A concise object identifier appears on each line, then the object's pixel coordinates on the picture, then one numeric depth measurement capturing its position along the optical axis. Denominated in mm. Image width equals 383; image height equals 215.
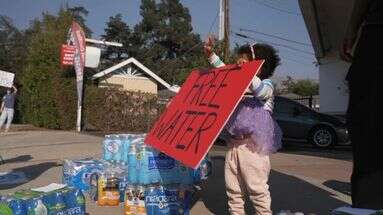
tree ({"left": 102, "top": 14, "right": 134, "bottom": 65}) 74688
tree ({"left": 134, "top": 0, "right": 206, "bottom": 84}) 73000
